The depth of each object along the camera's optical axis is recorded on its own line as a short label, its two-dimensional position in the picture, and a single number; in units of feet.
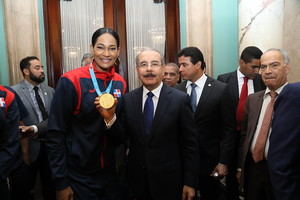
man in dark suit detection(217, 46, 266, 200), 9.96
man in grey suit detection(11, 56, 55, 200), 10.70
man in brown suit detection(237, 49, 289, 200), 7.29
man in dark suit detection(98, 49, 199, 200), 6.41
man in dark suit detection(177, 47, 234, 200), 8.49
